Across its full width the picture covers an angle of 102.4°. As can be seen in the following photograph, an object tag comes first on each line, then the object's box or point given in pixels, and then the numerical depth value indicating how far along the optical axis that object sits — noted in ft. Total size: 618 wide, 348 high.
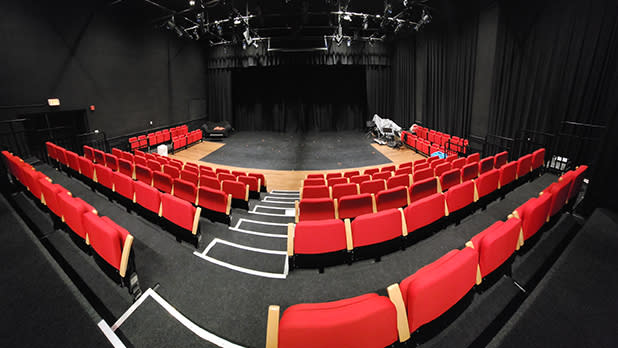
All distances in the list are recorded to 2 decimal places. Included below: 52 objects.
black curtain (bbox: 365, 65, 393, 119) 57.26
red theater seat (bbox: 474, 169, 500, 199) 13.24
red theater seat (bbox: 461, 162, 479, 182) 17.20
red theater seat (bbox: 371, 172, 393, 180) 19.92
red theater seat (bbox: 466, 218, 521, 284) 6.88
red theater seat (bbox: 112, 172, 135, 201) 13.81
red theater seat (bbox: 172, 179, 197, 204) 14.73
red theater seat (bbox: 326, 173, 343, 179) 21.49
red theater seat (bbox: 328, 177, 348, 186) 19.39
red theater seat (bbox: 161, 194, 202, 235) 10.69
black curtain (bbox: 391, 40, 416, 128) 49.44
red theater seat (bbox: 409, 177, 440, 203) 14.44
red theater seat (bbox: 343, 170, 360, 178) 21.59
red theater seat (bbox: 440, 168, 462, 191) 15.97
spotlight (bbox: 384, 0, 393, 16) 27.62
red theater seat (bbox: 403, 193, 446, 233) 10.18
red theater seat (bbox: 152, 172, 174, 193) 16.19
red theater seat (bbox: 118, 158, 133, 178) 19.58
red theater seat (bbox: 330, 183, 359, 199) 15.99
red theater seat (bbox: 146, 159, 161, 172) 22.34
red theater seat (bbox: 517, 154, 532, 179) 16.39
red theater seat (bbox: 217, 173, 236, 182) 20.10
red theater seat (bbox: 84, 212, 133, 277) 7.77
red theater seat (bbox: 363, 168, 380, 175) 23.52
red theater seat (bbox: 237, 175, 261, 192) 19.89
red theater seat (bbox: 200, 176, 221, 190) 16.94
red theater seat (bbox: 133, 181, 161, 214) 12.17
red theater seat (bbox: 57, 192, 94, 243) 9.43
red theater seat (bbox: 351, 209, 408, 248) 9.29
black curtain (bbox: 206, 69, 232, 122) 58.90
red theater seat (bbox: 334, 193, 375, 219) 12.85
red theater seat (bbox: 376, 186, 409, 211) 13.28
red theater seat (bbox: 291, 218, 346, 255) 8.86
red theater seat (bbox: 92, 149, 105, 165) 23.28
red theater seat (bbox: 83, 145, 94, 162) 24.29
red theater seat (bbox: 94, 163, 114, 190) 15.72
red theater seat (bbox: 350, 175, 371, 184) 19.75
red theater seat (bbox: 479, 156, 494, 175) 18.65
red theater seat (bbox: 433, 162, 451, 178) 18.82
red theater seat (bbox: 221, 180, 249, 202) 16.60
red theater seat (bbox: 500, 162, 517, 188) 14.76
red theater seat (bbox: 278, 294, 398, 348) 4.35
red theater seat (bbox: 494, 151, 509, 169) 19.82
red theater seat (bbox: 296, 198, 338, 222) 12.57
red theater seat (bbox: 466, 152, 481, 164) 21.48
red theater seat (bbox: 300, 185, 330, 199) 15.89
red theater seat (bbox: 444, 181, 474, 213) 11.64
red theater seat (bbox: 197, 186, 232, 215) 13.43
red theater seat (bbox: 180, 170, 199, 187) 18.00
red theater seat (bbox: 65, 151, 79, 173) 19.95
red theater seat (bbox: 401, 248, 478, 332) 5.36
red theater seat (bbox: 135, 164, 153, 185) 18.00
